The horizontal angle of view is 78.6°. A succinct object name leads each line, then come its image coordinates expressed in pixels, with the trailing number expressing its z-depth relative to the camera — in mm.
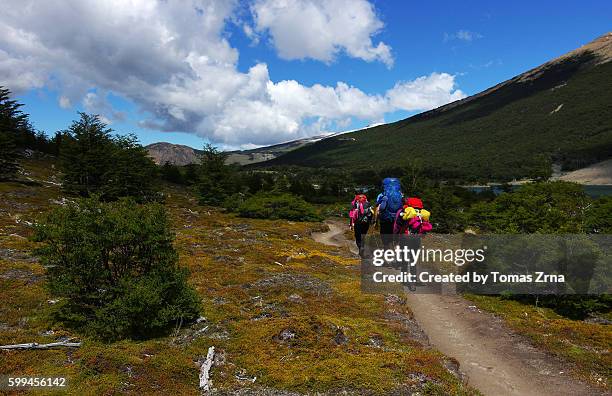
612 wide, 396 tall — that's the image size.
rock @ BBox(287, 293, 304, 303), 16277
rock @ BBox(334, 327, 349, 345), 11342
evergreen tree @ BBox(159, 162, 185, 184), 114919
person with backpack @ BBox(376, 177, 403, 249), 16453
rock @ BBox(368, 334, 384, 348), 11594
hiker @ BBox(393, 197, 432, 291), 15750
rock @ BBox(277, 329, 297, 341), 11391
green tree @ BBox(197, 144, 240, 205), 73500
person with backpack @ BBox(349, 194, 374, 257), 18906
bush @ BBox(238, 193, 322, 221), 62969
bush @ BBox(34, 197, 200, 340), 11656
